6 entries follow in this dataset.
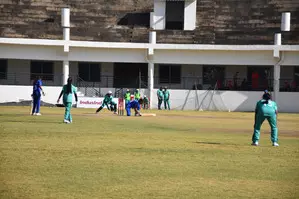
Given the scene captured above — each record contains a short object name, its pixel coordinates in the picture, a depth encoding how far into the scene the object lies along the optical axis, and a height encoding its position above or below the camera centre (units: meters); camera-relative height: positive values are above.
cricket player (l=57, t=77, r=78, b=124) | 31.54 -1.01
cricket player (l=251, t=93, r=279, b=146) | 23.20 -1.08
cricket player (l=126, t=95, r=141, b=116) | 40.53 -1.73
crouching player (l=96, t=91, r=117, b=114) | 42.19 -1.56
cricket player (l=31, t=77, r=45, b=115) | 37.24 -1.08
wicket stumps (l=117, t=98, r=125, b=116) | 43.24 -1.81
